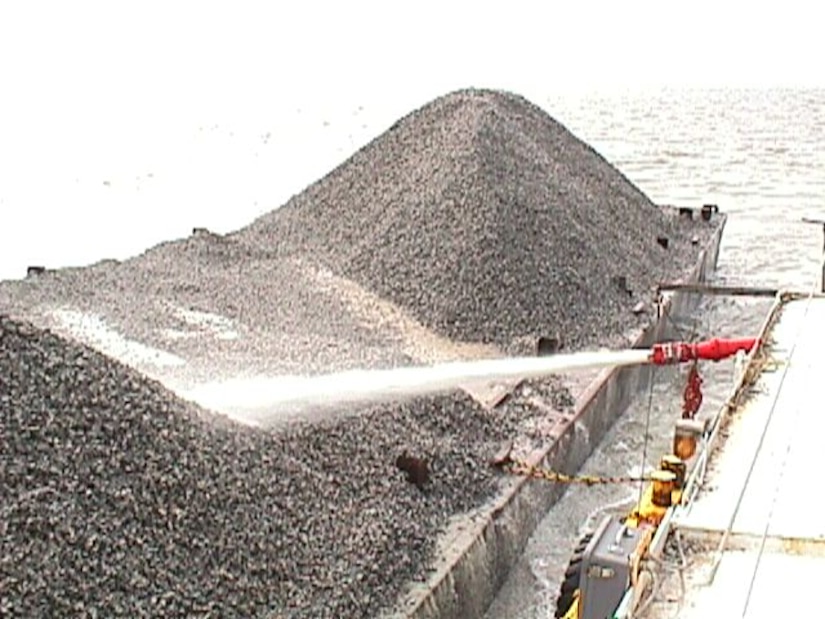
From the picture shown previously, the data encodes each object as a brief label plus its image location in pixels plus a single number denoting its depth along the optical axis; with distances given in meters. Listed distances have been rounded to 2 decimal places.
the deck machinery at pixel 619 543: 6.63
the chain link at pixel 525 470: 10.10
